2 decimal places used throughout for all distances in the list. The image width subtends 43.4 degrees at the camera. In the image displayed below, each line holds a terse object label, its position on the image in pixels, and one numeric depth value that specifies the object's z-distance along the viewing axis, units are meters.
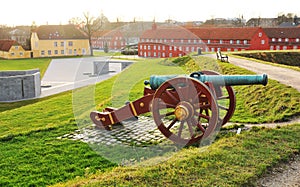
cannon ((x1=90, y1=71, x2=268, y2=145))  5.86
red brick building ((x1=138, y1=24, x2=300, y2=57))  34.59
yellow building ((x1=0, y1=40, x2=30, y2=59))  44.31
